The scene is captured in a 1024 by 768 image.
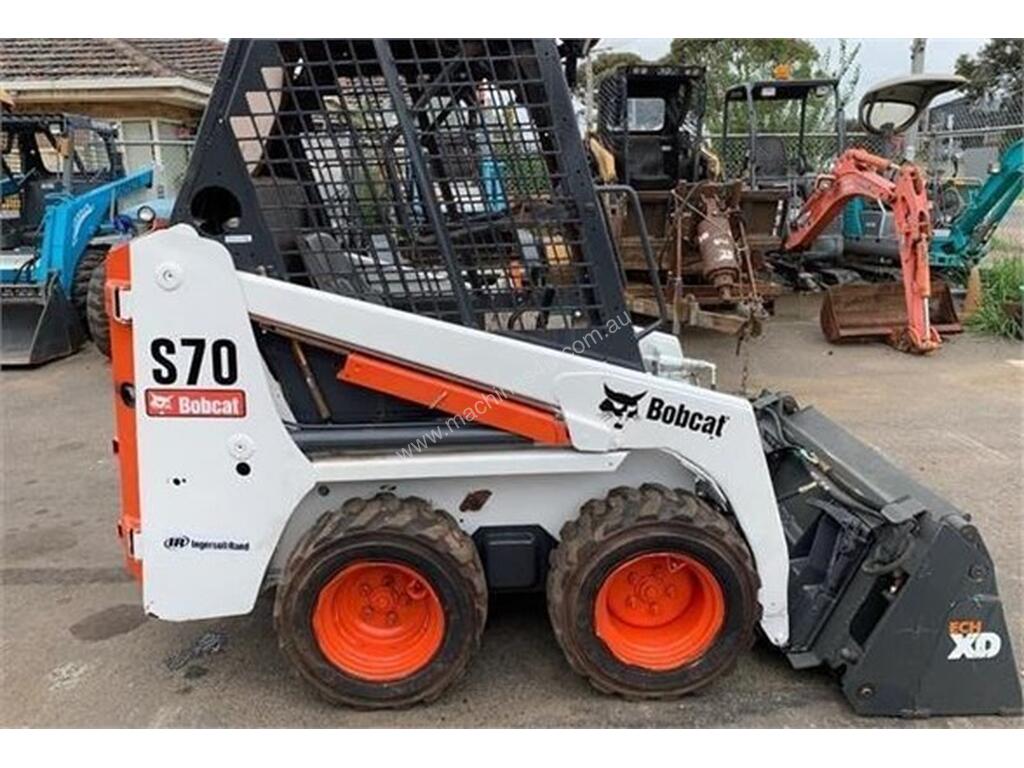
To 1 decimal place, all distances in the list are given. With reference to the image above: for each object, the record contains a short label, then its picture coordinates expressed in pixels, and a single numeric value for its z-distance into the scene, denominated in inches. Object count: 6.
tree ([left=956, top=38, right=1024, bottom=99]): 768.9
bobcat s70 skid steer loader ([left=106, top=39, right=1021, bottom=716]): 104.7
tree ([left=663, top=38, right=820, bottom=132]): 599.8
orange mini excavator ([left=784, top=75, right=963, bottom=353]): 297.4
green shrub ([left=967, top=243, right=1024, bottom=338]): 338.6
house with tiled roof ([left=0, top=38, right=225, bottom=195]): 522.6
